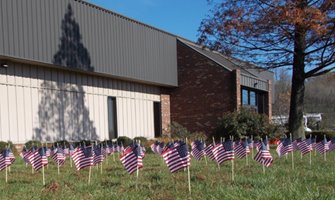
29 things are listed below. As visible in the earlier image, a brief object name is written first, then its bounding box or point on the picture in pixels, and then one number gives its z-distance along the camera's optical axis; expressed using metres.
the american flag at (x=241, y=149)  15.31
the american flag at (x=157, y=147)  19.07
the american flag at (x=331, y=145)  17.91
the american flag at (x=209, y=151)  14.40
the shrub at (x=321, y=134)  35.79
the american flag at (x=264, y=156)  12.28
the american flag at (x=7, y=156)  12.92
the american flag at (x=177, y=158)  10.04
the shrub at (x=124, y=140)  26.35
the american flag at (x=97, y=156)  12.77
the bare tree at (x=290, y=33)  19.25
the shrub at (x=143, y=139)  28.09
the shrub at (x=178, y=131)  31.35
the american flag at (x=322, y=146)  16.69
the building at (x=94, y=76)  22.12
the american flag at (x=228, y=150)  12.11
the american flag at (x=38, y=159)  12.58
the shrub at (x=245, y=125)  27.83
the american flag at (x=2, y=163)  12.91
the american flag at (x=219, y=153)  12.55
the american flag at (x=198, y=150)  14.97
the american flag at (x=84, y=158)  11.96
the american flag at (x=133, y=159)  10.71
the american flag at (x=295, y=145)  17.64
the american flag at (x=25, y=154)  14.88
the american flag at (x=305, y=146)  16.11
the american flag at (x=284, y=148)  14.85
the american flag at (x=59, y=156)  14.19
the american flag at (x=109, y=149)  17.58
